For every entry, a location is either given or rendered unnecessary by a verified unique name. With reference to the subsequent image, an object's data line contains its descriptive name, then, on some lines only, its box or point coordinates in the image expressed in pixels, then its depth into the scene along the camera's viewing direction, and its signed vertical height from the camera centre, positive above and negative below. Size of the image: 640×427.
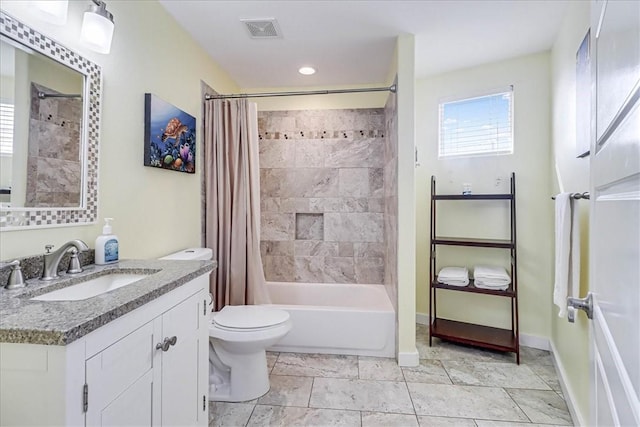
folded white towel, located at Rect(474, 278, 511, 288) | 2.49 -0.51
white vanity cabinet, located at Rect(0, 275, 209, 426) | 0.69 -0.41
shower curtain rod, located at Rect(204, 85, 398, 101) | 2.50 +0.96
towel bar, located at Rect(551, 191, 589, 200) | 1.50 +0.11
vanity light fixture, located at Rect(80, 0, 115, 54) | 1.33 +0.77
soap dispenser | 1.43 -0.14
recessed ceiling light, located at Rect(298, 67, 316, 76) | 2.90 +1.31
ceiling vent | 2.14 +1.28
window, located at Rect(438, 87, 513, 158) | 2.75 +0.80
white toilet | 1.93 -0.84
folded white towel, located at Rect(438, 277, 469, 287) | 2.59 -0.52
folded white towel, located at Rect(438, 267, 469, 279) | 2.61 -0.45
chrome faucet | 1.19 -0.16
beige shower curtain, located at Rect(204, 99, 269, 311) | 2.54 +0.12
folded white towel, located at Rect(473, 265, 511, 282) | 2.51 -0.43
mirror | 1.13 +0.32
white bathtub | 2.50 -0.89
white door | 0.50 +0.01
